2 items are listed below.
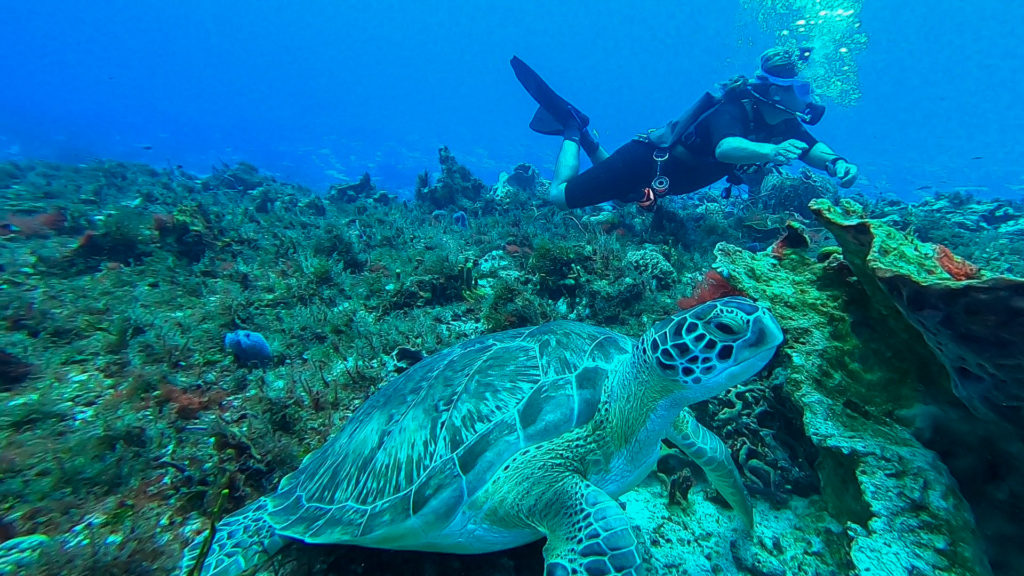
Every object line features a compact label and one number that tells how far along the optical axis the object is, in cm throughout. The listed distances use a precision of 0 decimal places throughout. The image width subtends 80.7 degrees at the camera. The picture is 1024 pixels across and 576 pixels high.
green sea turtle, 94
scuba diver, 252
